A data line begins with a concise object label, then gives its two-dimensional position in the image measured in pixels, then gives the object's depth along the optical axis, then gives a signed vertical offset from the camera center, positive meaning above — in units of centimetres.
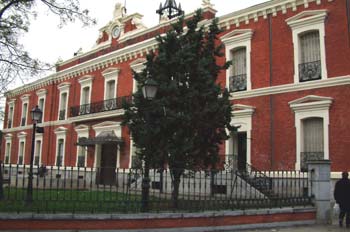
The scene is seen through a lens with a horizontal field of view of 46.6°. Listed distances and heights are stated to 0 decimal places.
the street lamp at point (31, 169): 1052 -13
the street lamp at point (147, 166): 982 +4
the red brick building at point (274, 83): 1566 +386
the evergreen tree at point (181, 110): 1130 +163
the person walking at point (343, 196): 1130 -65
